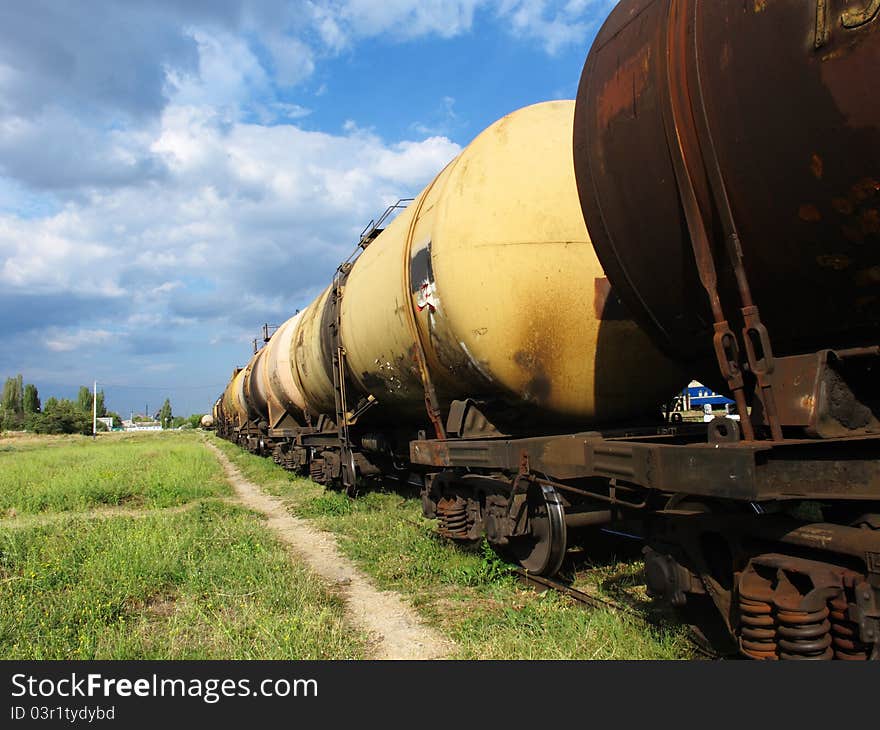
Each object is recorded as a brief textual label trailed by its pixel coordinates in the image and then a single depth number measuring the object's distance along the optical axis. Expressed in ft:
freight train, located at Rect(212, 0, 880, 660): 7.82
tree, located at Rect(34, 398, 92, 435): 256.73
